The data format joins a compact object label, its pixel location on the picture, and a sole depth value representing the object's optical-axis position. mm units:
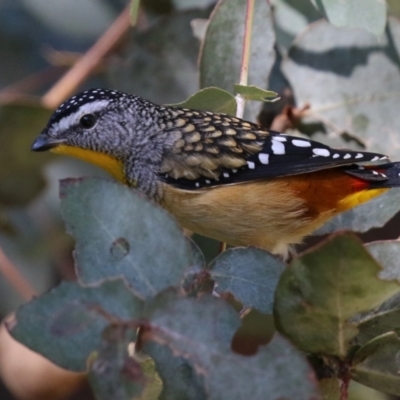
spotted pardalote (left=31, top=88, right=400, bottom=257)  4910
